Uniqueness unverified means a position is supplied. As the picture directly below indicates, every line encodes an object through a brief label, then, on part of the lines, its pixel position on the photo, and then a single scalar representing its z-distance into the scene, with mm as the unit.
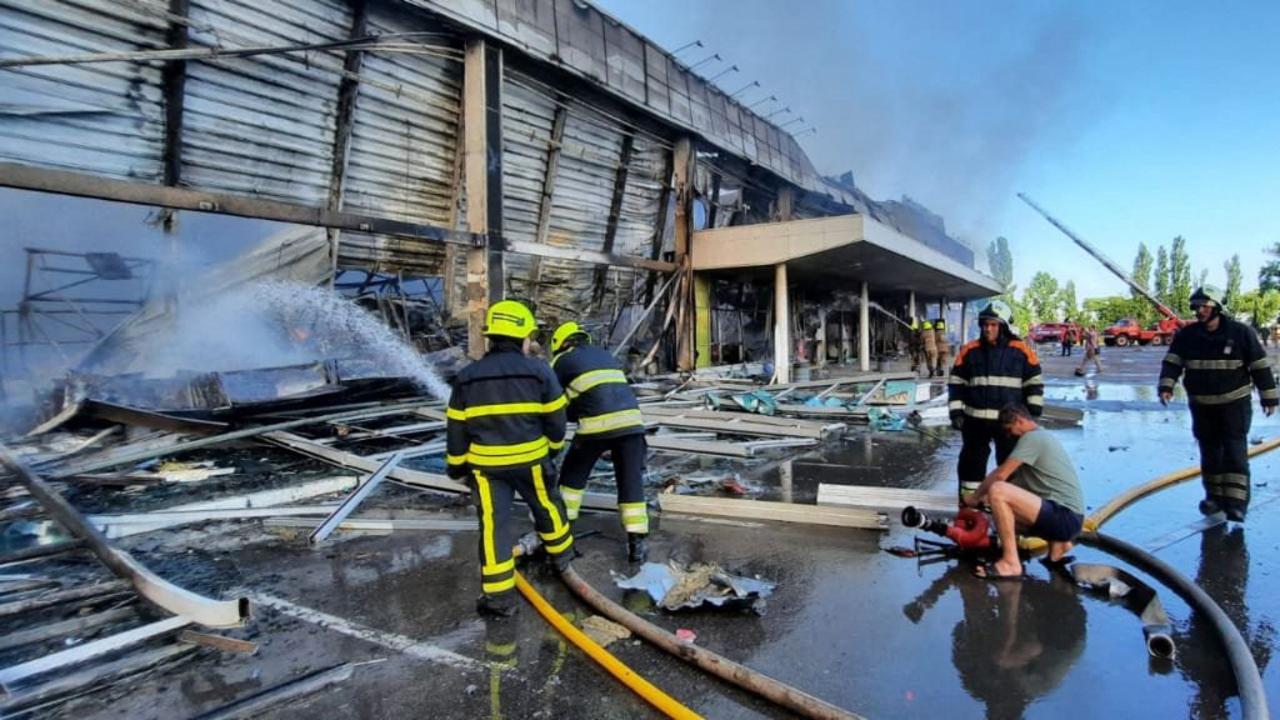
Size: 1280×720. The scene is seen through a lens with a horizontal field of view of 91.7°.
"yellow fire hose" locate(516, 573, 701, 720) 2201
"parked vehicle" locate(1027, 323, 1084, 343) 37447
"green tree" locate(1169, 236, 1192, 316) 53344
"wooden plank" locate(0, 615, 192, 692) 2348
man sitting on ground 3439
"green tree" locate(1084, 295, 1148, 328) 51469
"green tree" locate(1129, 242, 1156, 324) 57875
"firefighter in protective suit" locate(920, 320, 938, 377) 15789
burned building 6746
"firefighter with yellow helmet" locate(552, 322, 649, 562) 3871
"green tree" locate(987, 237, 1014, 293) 99000
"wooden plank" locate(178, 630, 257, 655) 2672
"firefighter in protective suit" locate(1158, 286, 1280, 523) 4355
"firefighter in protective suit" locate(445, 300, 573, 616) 3146
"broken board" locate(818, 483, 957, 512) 4660
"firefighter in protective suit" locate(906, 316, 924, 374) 16984
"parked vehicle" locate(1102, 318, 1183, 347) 36781
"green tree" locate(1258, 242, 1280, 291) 42125
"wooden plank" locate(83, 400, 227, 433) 7105
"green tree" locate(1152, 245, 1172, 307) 55094
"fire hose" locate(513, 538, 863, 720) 2162
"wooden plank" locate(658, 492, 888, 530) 4336
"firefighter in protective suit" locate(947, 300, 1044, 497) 4527
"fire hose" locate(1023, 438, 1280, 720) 2100
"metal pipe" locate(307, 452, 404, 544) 4266
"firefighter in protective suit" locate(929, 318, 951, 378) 15879
